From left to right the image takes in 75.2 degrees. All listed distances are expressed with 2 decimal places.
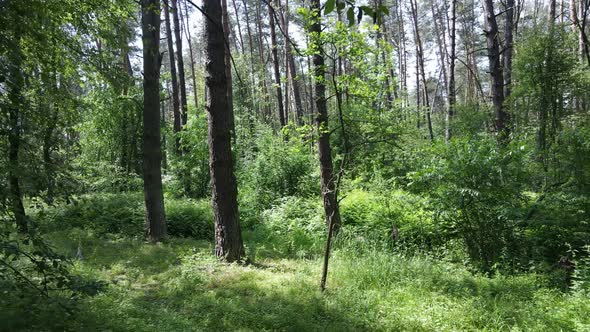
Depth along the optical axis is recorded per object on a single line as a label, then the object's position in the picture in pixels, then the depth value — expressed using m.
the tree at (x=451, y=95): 17.98
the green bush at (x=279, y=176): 10.77
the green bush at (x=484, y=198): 6.18
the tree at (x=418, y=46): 23.13
